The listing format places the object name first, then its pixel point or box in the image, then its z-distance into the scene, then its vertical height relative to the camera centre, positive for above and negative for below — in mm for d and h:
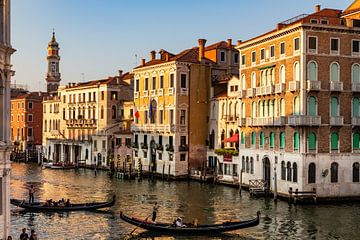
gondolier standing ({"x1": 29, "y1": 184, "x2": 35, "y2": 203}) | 28016 -3066
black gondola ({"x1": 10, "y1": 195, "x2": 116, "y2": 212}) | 26641 -3385
